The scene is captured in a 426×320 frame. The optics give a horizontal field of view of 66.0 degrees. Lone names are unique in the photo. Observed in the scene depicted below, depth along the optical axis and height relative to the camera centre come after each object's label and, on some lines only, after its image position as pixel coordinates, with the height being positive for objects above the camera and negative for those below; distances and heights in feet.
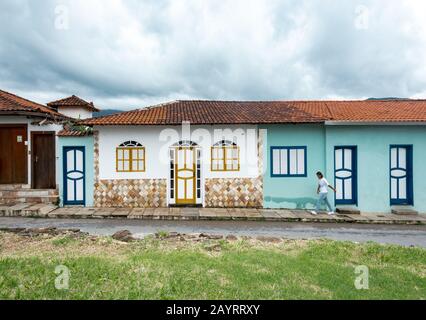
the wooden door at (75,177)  40.40 -1.53
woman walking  38.37 -3.37
